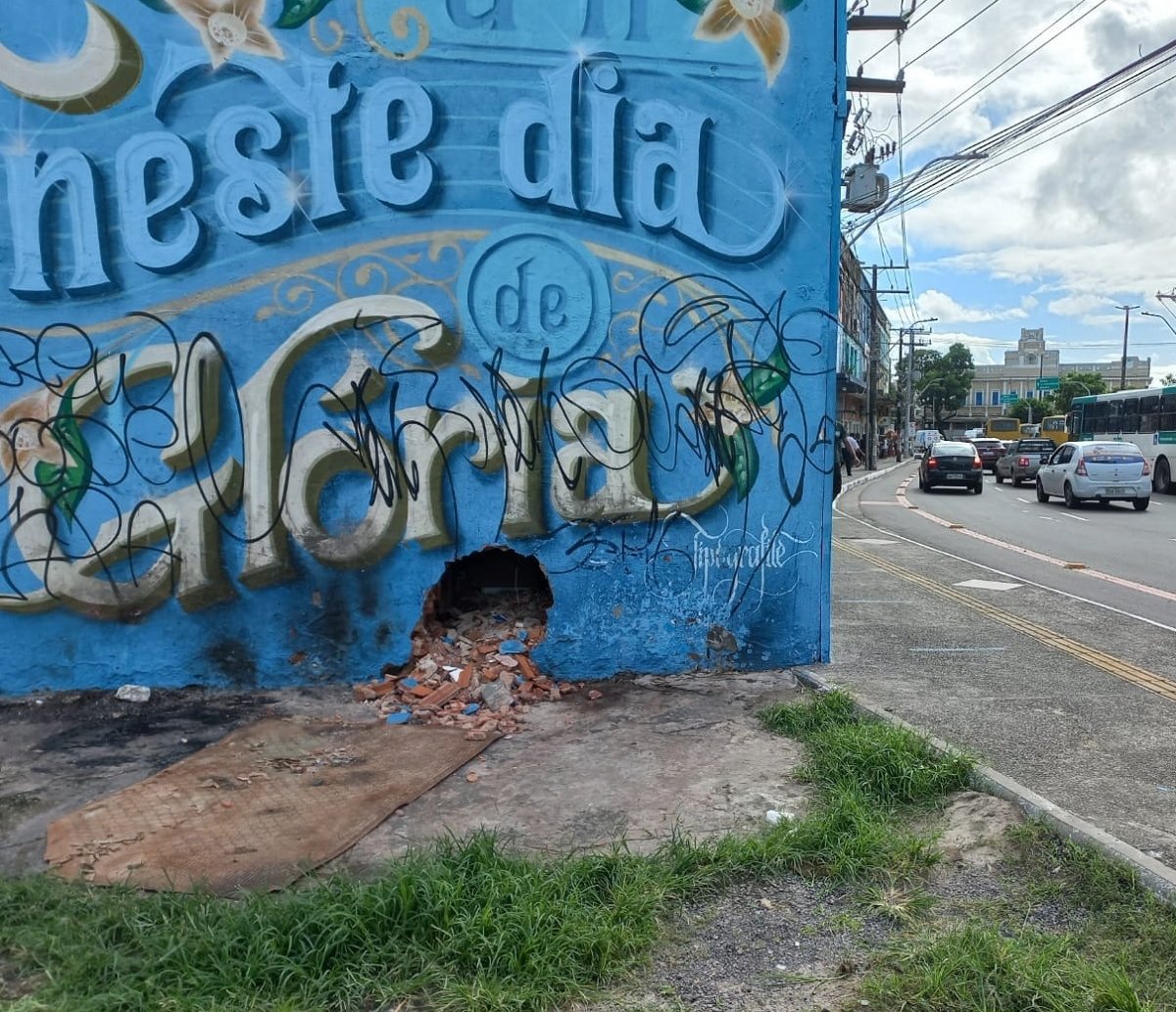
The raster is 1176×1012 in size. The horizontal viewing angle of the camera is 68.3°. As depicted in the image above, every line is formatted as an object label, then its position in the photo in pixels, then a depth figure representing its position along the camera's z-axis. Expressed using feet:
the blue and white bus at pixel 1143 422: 80.18
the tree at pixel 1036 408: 278.26
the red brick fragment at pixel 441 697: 17.93
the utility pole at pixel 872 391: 136.26
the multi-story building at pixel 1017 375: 380.17
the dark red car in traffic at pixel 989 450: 131.13
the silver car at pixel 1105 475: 64.23
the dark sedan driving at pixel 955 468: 87.76
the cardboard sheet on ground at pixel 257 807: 11.64
